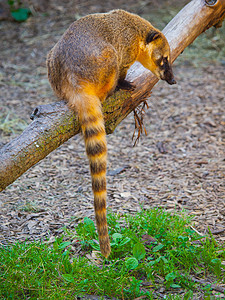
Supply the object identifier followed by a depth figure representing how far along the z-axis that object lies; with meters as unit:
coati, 5.99
